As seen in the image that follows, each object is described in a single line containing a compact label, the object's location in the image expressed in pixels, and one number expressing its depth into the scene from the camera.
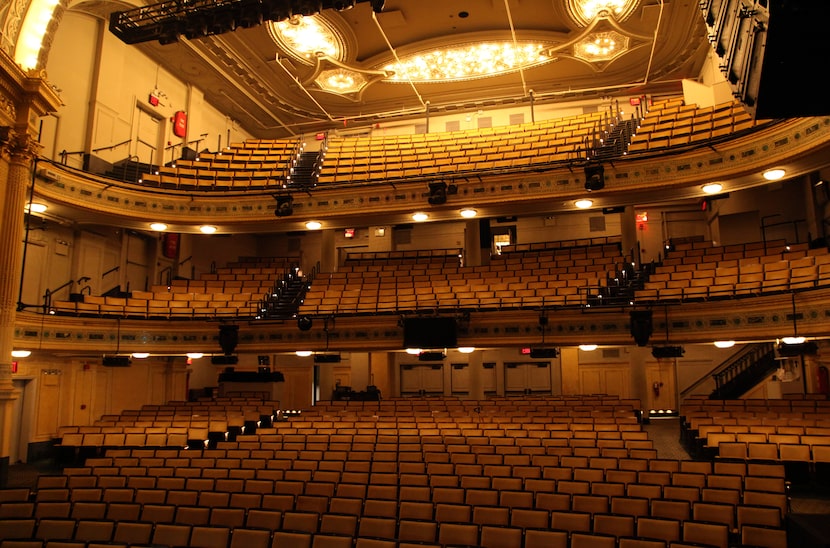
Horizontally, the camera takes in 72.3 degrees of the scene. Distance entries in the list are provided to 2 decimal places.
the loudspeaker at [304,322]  12.99
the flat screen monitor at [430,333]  12.38
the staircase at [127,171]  14.09
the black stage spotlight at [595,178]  12.94
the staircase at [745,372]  14.06
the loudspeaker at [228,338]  13.25
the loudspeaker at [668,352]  10.98
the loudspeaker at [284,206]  14.58
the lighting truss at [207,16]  9.16
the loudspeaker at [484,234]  17.92
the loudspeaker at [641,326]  11.41
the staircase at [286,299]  14.05
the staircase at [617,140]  13.98
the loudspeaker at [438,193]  13.91
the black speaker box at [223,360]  13.40
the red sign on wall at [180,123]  16.62
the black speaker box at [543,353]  11.62
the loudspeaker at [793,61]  2.70
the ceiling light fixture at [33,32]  9.41
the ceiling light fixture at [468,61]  16.31
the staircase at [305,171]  15.42
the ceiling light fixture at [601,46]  15.48
